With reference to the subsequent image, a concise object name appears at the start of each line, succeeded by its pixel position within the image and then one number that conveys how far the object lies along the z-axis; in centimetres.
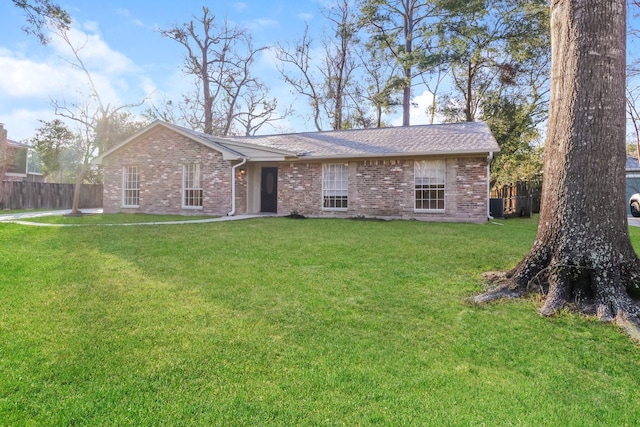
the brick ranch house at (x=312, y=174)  1257
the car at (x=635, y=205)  1850
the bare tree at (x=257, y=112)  2930
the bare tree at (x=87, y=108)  1497
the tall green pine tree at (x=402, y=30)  2172
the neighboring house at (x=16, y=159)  2170
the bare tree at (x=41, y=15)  998
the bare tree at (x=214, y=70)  2791
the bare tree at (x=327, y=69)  2612
